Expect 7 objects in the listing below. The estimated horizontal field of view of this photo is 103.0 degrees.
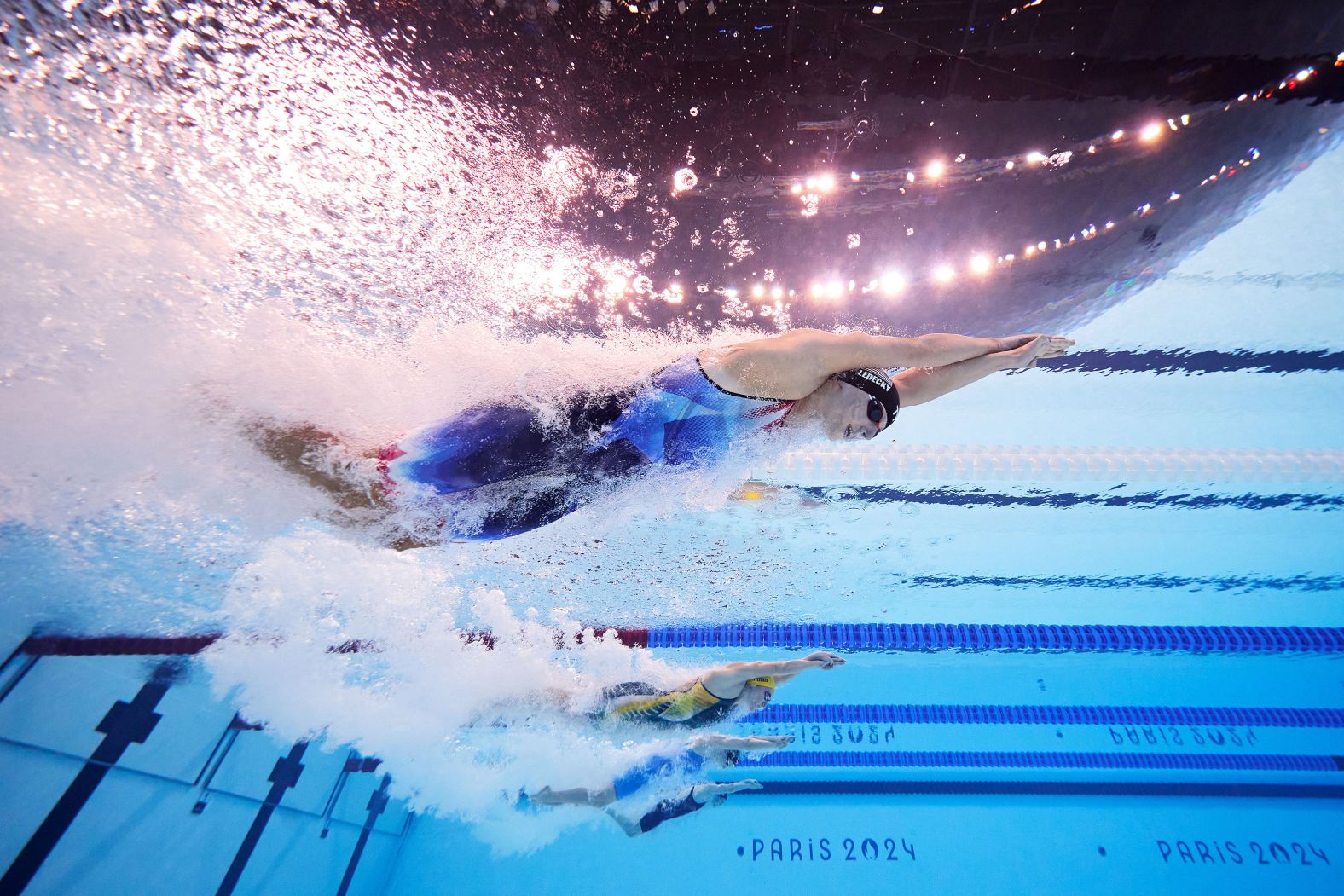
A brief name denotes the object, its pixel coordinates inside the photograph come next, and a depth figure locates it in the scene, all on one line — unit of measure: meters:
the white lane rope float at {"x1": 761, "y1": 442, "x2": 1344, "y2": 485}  3.68
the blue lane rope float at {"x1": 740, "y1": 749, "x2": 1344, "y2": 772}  4.93
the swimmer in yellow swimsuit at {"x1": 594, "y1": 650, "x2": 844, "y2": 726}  3.56
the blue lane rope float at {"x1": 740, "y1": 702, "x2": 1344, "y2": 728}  5.20
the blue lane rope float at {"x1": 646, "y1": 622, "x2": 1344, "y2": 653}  4.70
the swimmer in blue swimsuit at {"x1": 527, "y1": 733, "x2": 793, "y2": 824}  4.25
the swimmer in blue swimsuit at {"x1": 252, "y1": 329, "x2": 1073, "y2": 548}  2.04
